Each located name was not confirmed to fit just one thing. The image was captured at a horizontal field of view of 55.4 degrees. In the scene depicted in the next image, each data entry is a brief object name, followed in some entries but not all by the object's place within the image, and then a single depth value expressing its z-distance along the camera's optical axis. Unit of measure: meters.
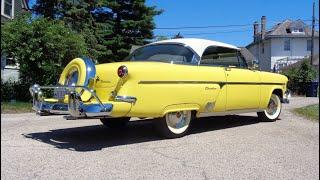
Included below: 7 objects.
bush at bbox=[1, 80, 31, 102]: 10.27
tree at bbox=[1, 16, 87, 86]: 9.70
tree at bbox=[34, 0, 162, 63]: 17.78
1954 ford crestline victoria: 4.33
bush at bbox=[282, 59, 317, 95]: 18.82
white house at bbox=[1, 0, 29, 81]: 11.29
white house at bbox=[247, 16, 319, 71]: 34.13
